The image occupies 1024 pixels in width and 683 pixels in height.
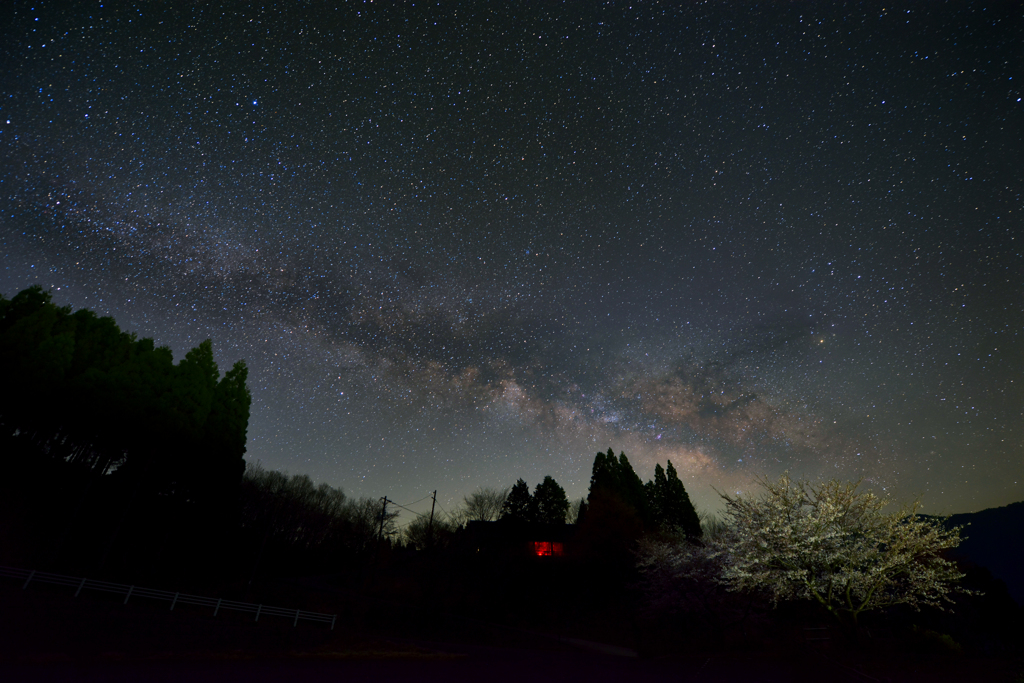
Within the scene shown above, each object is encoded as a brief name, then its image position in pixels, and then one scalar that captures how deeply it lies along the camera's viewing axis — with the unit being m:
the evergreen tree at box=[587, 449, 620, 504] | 53.31
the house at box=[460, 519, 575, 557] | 54.00
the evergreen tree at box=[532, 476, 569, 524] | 63.41
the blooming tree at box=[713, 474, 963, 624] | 17.67
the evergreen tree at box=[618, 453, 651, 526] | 54.38
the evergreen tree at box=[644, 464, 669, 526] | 57.94
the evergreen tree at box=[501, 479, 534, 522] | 63.09
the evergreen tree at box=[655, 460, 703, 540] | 56.72
